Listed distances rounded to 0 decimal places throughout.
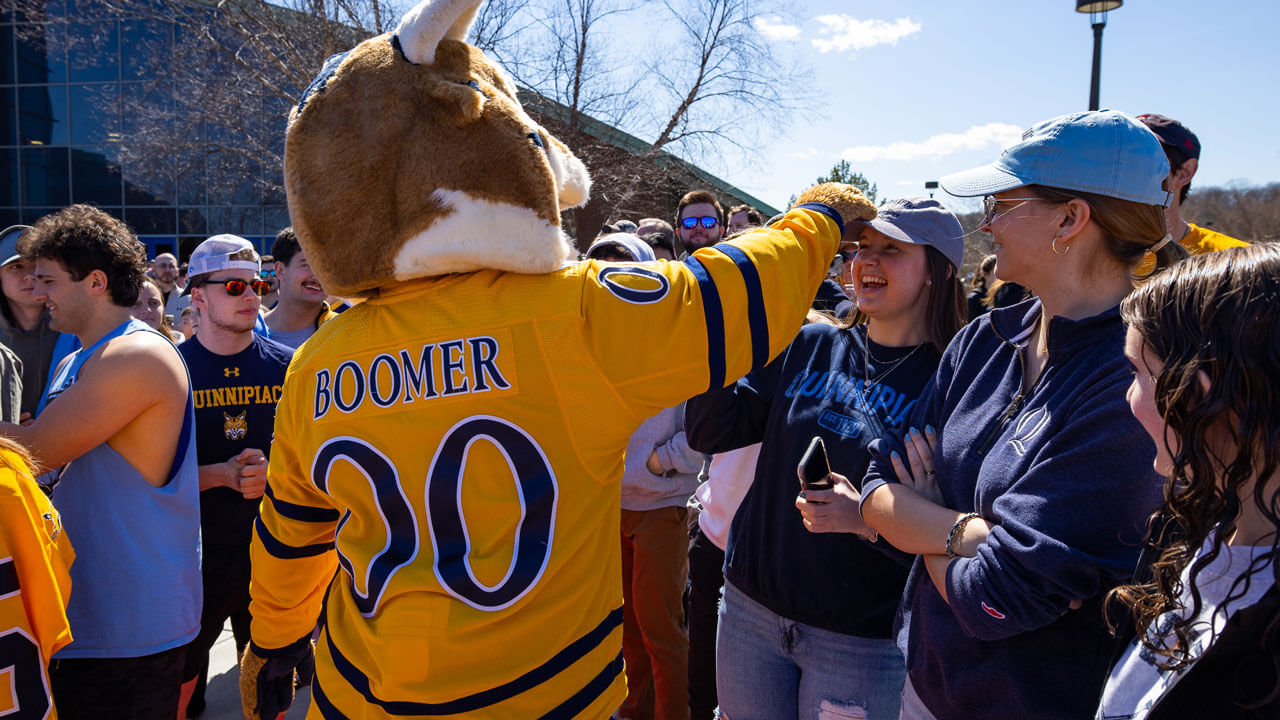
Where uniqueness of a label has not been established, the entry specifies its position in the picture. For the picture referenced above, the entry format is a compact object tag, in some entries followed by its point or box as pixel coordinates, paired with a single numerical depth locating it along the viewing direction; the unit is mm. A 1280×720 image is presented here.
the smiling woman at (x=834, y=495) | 2277
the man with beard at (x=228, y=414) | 3400
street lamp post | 8477
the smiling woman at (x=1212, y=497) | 1063
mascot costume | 1635
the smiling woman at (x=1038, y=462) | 1535
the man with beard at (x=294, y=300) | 4359
